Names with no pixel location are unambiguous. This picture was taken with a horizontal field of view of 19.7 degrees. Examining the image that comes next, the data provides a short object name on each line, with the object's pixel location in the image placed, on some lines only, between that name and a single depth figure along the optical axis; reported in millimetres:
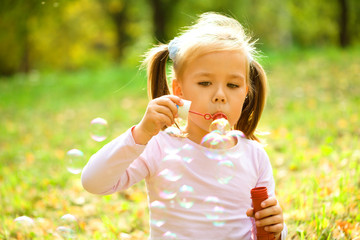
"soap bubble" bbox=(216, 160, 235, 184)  1577
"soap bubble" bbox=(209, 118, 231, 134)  1534
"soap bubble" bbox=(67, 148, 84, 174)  1688
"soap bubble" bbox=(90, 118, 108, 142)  1705
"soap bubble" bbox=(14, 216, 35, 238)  1756
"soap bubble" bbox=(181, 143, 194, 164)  1586
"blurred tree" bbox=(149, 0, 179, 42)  12903
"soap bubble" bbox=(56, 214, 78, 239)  1664
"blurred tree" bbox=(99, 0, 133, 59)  16649
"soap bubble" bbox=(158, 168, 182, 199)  1572
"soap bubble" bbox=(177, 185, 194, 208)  1566
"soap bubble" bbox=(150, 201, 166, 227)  1579
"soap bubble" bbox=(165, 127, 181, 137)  1608
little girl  1531
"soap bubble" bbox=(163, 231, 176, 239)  1562
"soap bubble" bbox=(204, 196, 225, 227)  1561
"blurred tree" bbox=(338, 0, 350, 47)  11930
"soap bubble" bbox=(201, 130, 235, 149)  1549
